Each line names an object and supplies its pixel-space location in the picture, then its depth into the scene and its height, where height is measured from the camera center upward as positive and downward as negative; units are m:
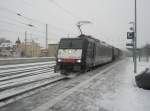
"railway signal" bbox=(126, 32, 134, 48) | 11.18 +1.68
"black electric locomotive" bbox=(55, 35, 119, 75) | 9.43 -0.07
